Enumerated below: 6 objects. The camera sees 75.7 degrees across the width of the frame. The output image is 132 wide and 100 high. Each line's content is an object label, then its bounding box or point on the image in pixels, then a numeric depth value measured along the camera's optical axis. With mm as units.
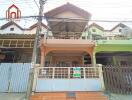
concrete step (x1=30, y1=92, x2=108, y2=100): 4799
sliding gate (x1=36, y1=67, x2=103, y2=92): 5150
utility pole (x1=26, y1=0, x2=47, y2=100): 4675
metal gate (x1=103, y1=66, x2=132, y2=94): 5286
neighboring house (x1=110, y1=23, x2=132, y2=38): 7686
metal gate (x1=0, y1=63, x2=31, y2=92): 5364
